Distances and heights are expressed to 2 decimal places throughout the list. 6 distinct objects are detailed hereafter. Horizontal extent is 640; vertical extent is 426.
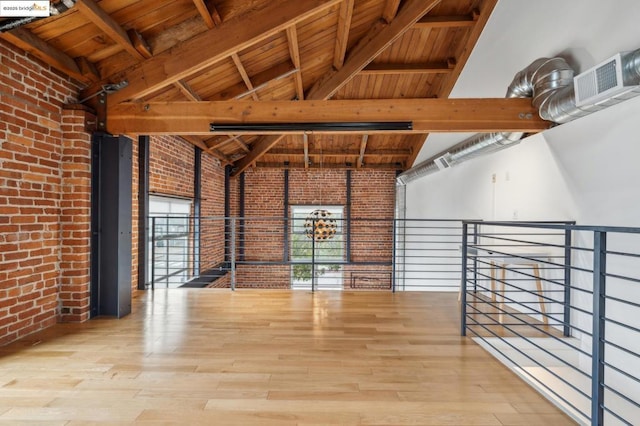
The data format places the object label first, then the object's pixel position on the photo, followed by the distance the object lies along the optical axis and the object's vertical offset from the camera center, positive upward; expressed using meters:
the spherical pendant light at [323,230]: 6.32 -0.43
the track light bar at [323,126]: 3.30 +0.73
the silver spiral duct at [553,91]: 2.19 +0.90
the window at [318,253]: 8.60 -1.16
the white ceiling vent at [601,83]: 2.23 +0.83
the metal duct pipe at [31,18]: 2.13 +1.13
